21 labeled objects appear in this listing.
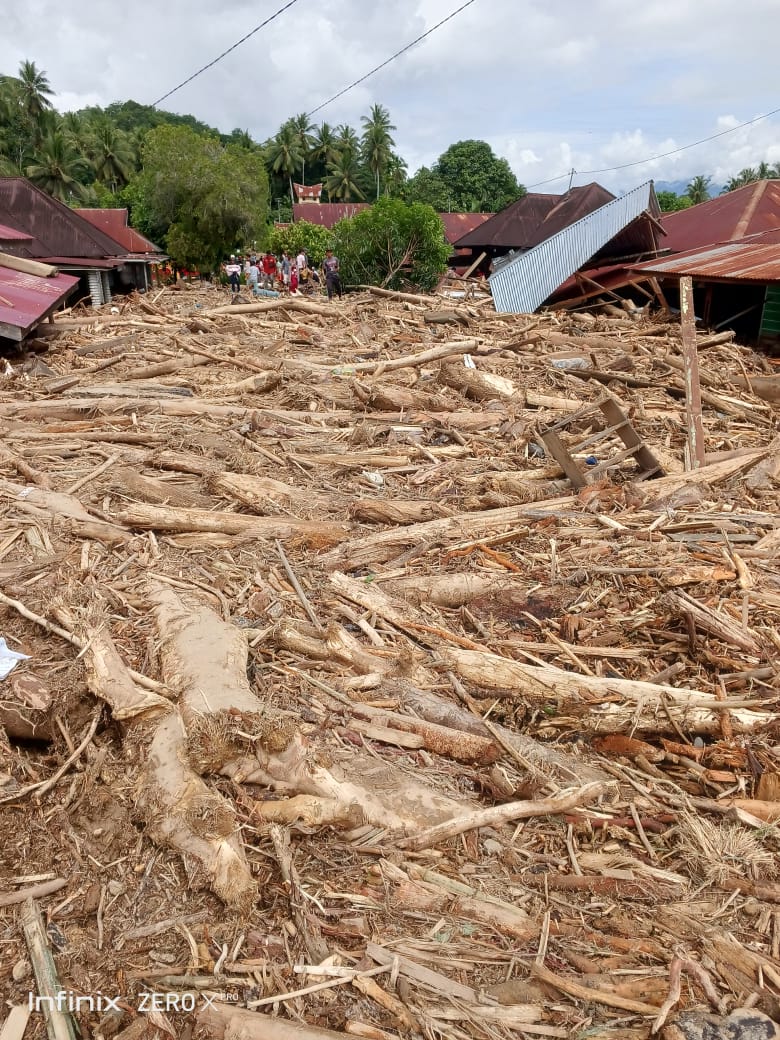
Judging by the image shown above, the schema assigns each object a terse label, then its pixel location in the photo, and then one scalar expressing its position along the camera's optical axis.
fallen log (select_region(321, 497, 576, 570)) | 5.34
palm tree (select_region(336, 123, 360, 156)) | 69.75
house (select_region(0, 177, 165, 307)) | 26.00
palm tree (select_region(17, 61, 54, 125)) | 55.72
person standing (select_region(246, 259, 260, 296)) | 28.86
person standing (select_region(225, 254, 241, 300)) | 24.67
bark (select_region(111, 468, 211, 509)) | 6.14
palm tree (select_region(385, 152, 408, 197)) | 67.69
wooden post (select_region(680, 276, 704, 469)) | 7.54
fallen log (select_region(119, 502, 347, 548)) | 5.50
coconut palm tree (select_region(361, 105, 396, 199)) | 68.50
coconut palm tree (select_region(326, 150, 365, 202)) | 66.12
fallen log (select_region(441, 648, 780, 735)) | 3.71
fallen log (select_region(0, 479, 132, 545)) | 5.27
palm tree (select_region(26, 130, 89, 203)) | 46.75
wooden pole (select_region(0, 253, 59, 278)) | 15.31
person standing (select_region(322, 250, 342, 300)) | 22.36
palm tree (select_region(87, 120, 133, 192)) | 57.28
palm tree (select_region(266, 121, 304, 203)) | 67.44
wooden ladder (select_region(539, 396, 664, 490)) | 6.68
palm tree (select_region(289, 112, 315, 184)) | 68.94
